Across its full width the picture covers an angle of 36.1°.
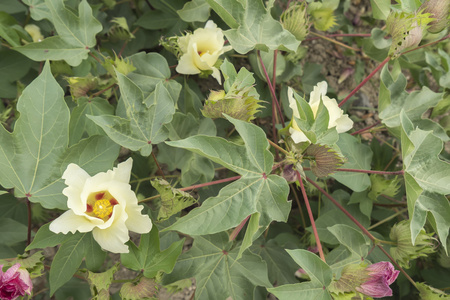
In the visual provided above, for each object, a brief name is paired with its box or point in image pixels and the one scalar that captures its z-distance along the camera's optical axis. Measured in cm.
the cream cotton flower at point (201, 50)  60
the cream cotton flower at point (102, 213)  51
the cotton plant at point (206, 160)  53
